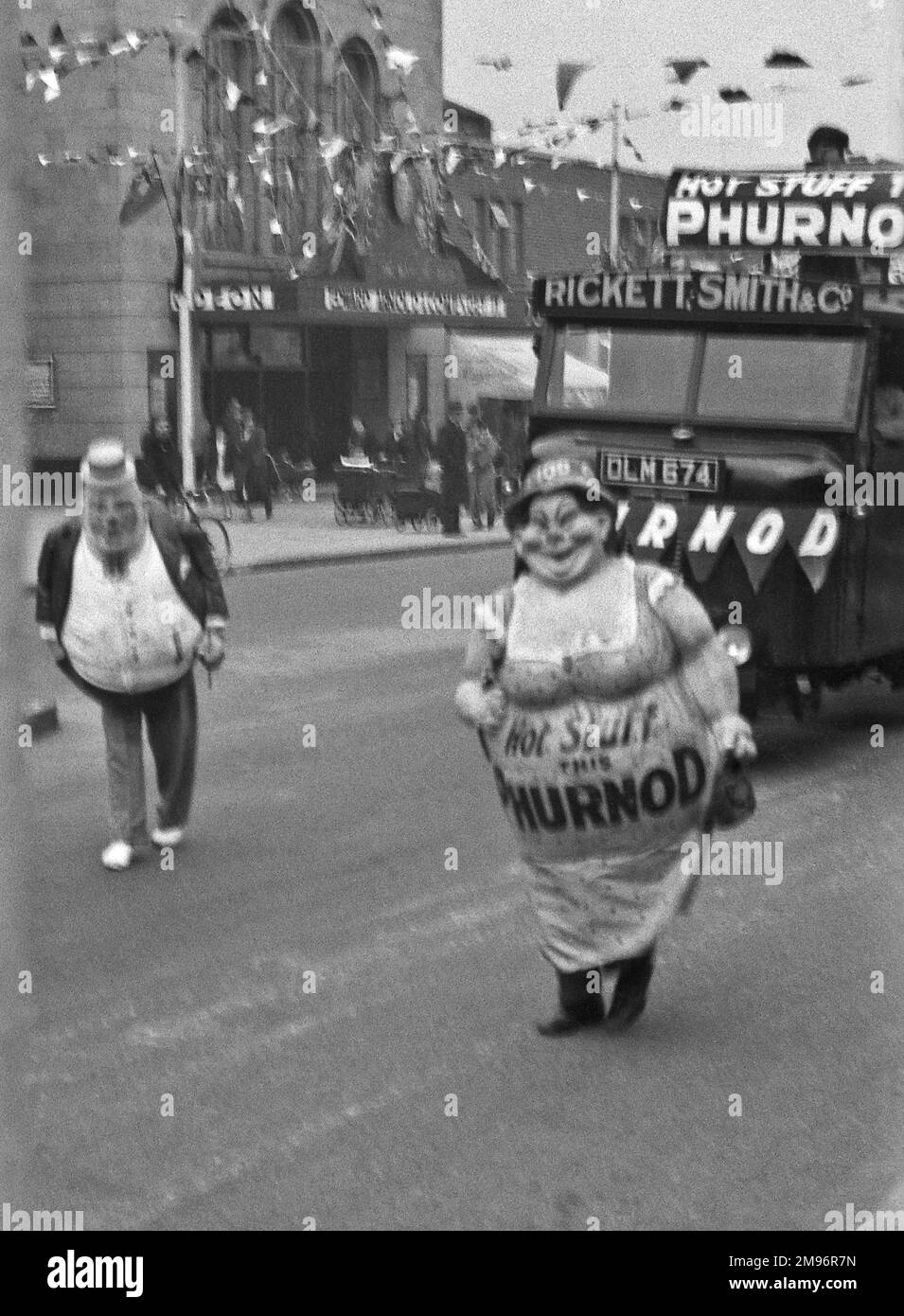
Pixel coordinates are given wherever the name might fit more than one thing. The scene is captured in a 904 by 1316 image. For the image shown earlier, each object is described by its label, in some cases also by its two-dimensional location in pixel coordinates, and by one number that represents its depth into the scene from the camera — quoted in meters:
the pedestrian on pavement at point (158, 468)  21.12
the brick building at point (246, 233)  34.69
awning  41.94
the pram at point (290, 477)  35.19
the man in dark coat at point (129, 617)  8.38
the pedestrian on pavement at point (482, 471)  31.55
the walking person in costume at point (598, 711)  5.95
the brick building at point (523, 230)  42.53
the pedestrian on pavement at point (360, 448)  34.16
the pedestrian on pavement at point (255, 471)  30.22
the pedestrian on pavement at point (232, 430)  31.62
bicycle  20.97
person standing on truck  12.06
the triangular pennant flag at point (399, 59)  24.00
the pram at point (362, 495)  30.06
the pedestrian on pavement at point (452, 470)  28.95
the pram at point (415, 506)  29.58
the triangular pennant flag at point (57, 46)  25.69
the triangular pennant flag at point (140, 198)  30.70
